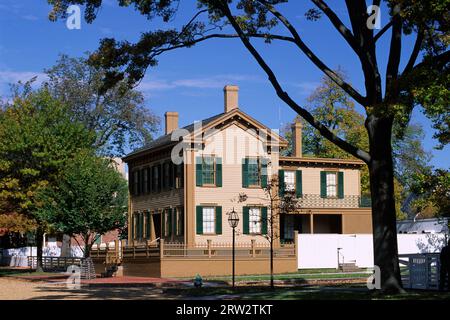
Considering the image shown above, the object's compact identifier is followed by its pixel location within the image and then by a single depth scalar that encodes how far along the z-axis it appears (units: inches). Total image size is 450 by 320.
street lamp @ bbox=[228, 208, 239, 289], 1277.1
